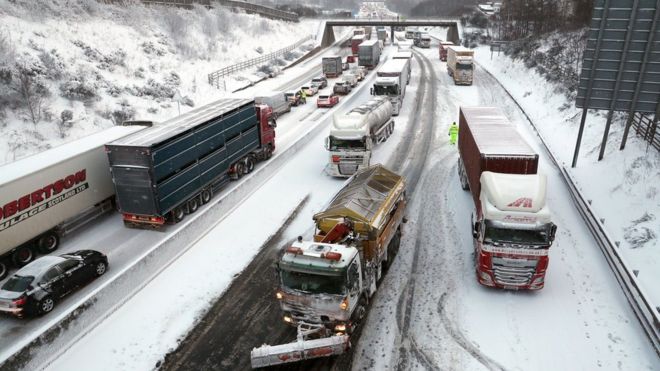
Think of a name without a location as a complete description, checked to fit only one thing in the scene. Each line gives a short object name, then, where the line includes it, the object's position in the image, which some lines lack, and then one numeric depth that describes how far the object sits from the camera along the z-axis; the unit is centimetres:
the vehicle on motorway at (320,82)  5151
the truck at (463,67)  4962
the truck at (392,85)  3666
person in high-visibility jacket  3056
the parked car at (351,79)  5059
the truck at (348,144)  2434
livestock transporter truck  1809
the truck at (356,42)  7688
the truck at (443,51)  6854
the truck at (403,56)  5009
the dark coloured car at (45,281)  1353
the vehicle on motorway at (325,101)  4269
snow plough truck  1135
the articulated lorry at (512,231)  1362
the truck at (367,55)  6241
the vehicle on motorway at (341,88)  4788
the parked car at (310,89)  4896
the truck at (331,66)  5938
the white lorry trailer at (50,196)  1608
